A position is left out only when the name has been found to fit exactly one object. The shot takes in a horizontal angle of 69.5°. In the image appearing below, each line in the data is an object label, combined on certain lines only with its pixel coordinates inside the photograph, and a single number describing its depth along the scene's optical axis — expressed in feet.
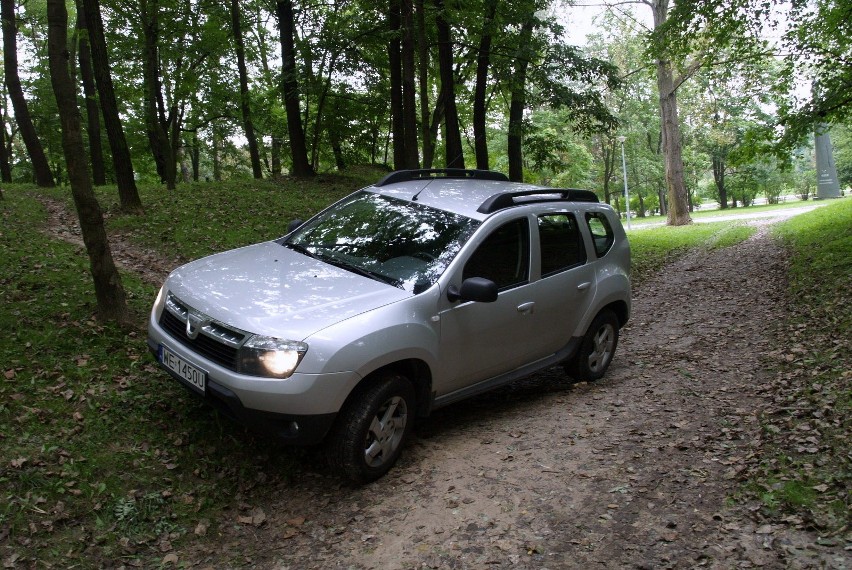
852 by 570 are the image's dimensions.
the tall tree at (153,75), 53.93
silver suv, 12.22
